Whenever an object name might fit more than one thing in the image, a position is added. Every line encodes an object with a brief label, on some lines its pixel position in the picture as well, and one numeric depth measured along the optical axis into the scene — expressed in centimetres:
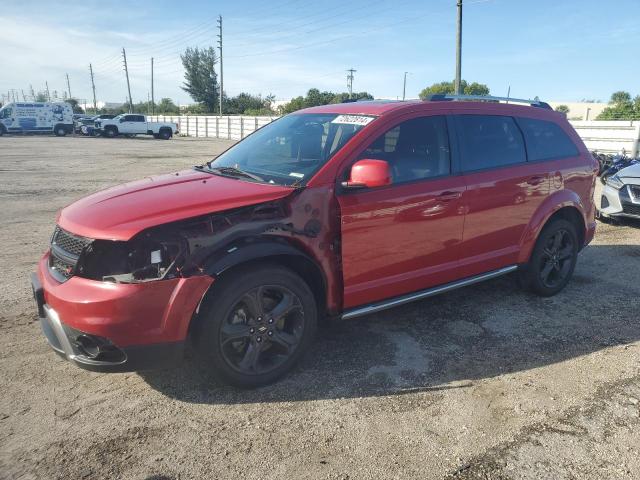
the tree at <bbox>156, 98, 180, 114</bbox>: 8732
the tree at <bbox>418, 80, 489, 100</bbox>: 6950
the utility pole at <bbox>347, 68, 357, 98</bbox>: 7756
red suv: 281
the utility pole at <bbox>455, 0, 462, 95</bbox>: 2330
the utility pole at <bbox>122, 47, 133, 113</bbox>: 7020
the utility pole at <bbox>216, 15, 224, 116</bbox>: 5131
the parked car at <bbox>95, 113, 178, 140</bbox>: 3978
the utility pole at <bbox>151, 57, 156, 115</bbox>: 7662
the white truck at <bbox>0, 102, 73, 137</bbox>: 3781
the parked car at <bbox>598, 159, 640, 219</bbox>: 757
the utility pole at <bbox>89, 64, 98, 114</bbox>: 9703
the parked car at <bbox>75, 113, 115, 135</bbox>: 4053
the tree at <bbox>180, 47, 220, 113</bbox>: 7538
